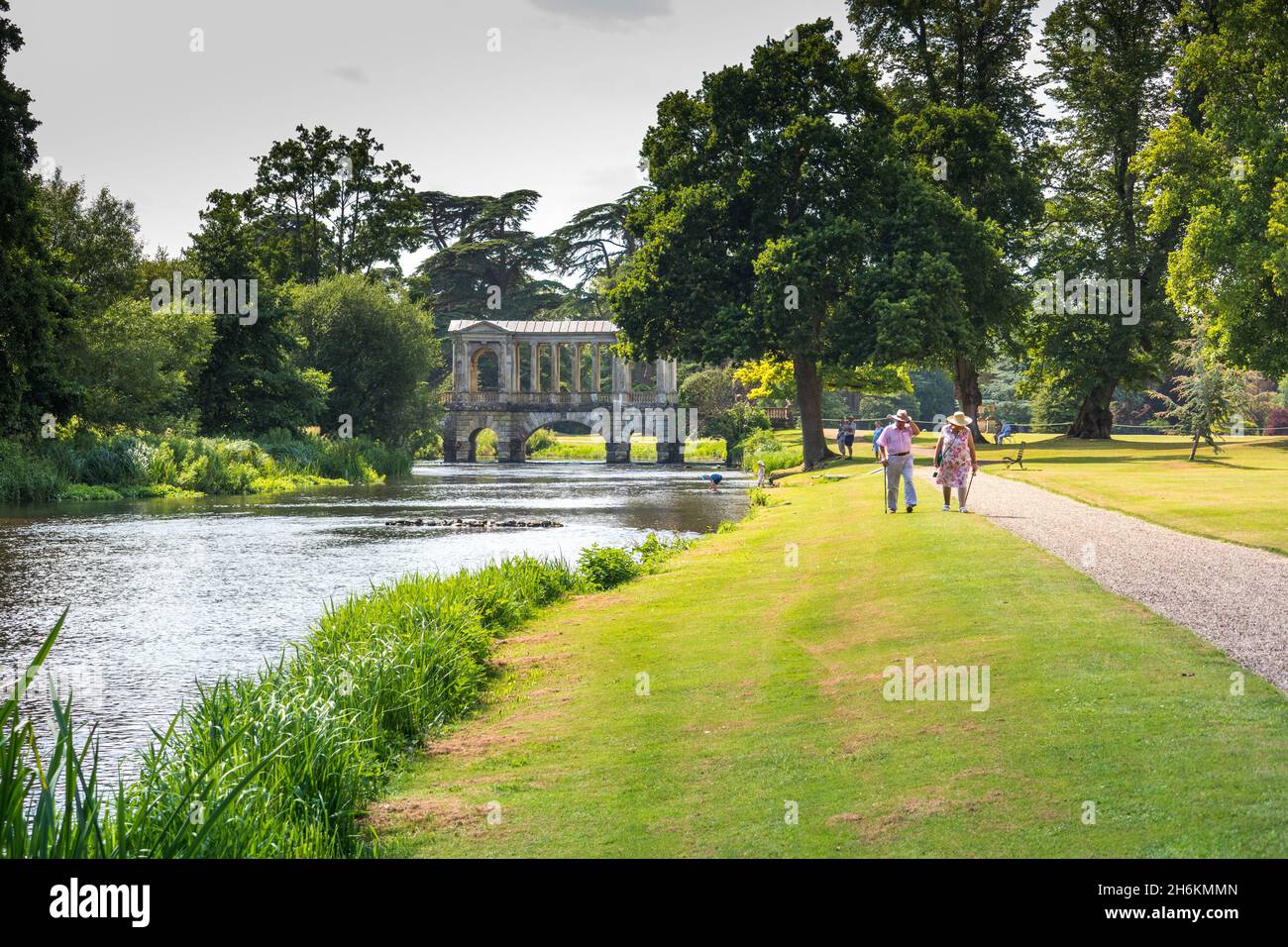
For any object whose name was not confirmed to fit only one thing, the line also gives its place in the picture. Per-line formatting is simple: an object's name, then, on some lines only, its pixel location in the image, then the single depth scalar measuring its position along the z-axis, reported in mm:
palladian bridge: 93562
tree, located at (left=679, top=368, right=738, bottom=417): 94812
